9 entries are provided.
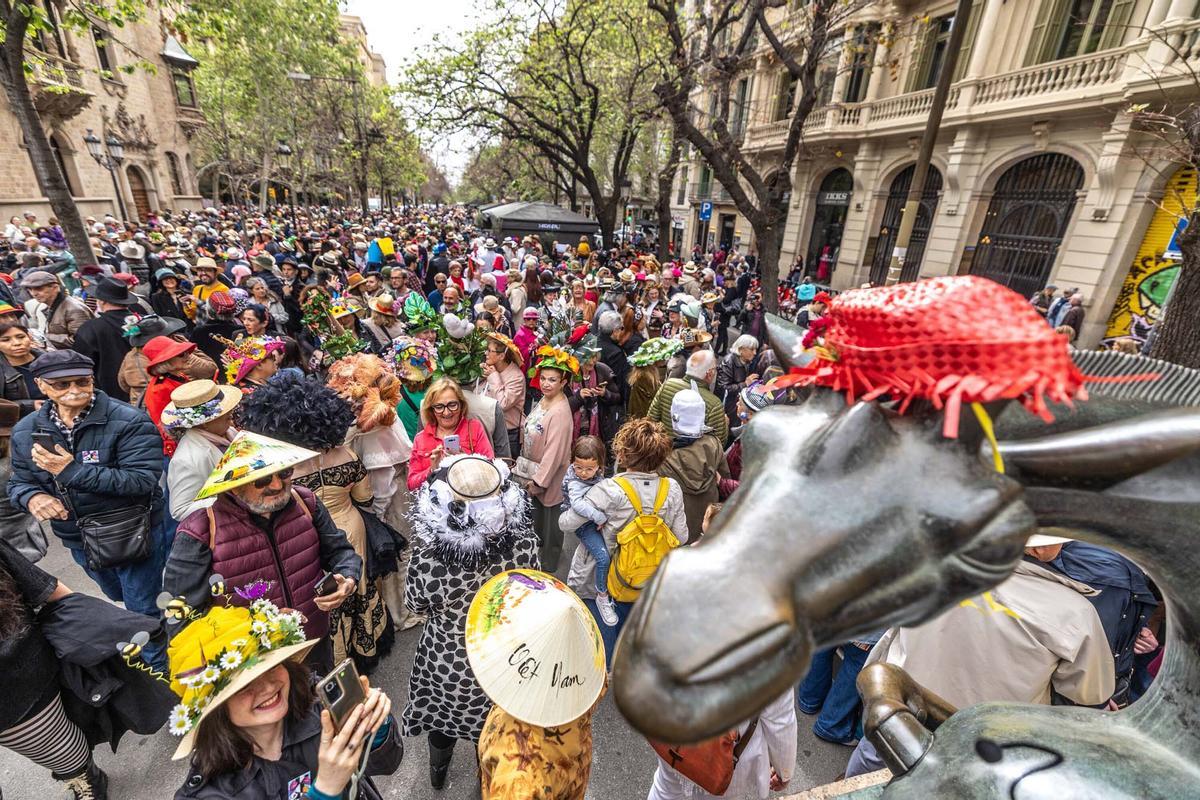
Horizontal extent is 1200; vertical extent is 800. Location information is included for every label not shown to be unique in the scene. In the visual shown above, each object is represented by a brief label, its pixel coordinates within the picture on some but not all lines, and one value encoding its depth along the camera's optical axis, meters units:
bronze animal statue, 0.65
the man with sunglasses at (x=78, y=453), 3.11
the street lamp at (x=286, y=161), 15.76
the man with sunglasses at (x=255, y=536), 2.55
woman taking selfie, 1.76
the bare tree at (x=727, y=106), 8.76
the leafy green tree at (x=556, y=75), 14.13
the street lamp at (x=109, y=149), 15.01
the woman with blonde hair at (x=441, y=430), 3.90
